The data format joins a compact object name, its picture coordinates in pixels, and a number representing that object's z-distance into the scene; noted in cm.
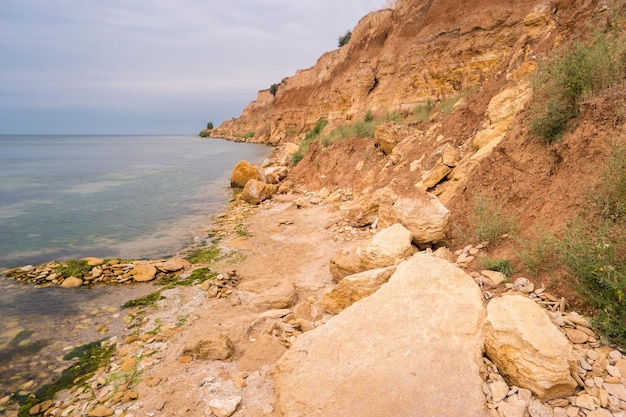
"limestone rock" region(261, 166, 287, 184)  1652
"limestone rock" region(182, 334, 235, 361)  427
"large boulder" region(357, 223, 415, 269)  523
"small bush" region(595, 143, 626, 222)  362
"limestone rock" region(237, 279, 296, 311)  559
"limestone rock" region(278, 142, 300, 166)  2067
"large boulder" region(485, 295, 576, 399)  263
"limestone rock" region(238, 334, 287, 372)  398
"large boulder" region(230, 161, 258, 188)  1821
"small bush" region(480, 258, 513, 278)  413
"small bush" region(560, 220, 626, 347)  282
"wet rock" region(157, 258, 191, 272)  791
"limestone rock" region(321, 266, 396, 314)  457
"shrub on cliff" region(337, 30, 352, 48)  3800
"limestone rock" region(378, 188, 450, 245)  569
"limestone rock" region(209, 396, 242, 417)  325
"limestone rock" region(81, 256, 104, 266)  811
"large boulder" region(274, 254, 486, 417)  275
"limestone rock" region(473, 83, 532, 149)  708
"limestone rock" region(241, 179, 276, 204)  1423
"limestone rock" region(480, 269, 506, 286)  400
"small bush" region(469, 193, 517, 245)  495
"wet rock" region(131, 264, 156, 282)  754
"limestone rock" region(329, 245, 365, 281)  570
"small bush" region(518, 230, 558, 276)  385
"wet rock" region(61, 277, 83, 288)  733
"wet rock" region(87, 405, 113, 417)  372
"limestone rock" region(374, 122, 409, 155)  1184
